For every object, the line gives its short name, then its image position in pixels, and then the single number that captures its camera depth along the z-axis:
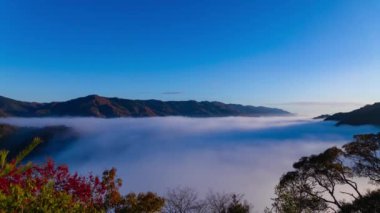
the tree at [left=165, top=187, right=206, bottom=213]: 51.14
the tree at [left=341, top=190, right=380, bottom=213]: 26.49
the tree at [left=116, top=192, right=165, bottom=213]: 34.19
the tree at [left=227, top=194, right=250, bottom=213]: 40.53
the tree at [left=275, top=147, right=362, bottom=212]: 32.03
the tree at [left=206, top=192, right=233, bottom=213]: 48.80
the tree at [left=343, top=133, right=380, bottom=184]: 30.09
